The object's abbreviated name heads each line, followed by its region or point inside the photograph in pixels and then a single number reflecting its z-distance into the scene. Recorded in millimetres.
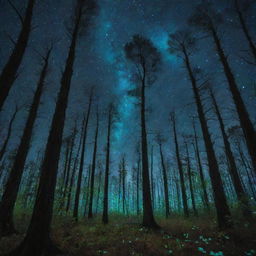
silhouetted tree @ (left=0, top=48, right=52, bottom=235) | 6957
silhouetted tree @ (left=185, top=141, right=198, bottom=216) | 18773
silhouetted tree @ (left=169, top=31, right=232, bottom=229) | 7609
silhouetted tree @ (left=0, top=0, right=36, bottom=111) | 4065
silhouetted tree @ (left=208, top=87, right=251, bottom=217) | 11939
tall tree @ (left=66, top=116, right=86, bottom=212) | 17833
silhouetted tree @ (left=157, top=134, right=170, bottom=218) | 20805
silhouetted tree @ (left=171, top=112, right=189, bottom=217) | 17812
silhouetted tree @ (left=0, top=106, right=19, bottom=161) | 17981
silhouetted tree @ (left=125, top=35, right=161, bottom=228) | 9281
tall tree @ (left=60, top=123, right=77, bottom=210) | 19972
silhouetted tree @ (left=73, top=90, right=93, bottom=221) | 13659
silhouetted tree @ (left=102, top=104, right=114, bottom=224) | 13555
